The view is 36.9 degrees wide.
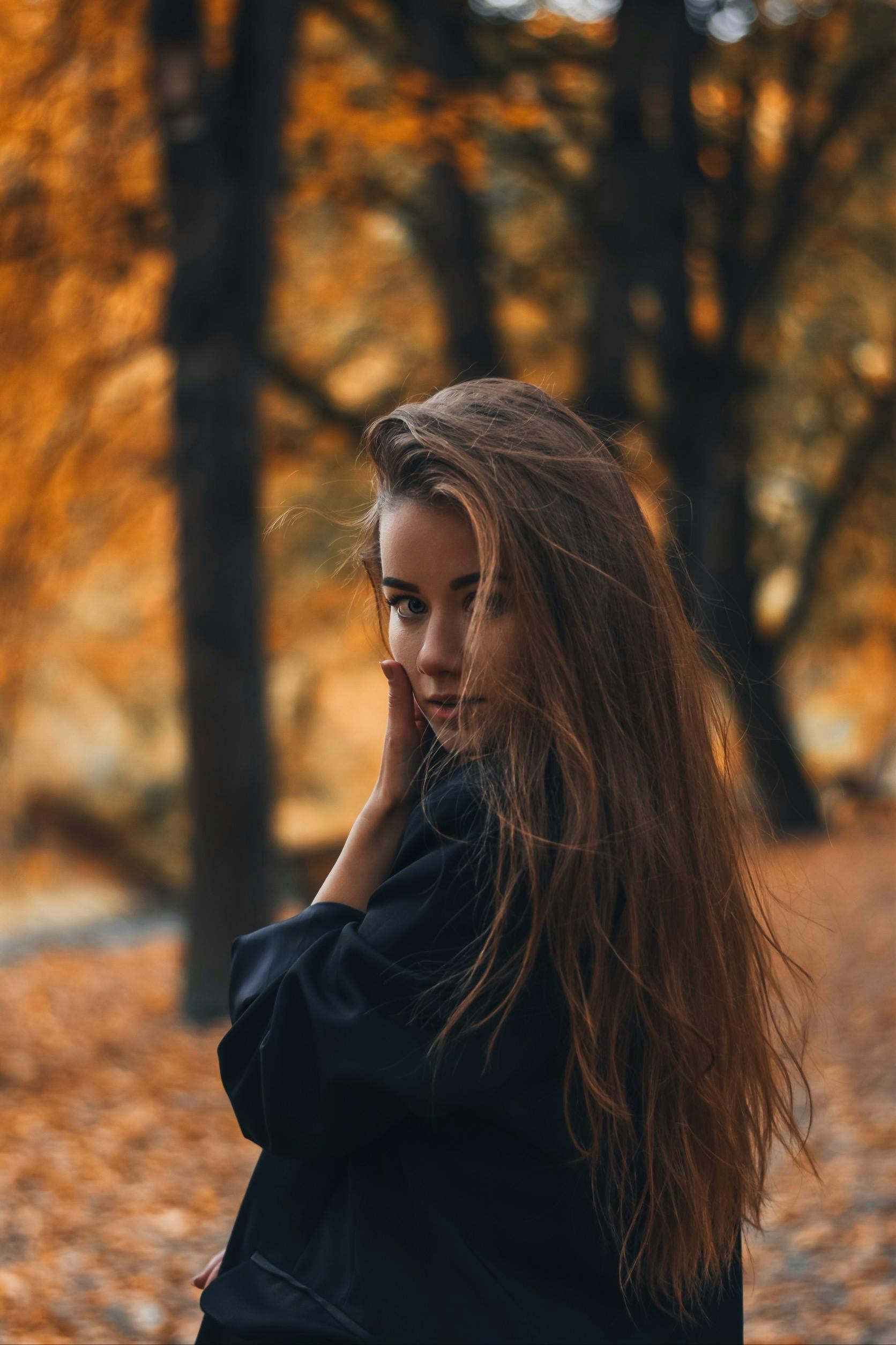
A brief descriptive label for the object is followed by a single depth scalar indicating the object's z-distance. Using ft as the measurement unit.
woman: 4.89
